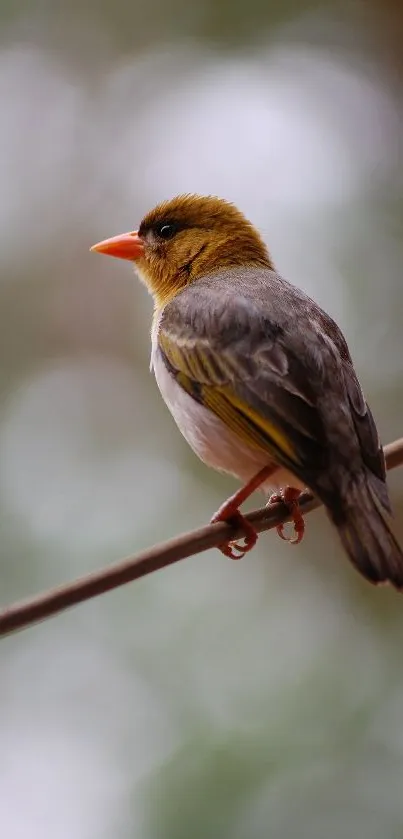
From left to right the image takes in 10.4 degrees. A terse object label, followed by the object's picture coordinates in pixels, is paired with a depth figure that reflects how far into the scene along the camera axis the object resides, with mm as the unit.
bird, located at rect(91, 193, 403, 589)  5492
